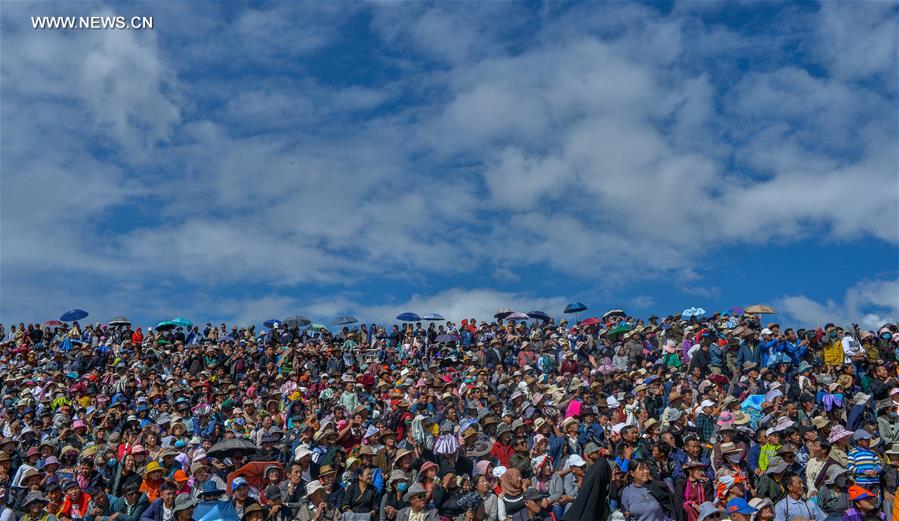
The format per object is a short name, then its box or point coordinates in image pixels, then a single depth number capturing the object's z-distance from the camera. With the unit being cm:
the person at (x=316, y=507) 1200
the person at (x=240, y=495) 1177
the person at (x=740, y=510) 941
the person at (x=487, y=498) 1110
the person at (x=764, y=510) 1016
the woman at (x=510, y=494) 1108
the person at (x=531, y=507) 1098
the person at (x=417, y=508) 1130
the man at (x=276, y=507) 1206
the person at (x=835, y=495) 1065
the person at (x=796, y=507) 1041
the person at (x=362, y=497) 1259
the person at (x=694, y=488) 1140
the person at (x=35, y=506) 1191
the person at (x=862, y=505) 993
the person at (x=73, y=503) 1283
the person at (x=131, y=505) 1255
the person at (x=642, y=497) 1080
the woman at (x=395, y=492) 1229
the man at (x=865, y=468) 1080
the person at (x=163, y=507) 1217
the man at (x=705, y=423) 1549
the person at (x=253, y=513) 1034
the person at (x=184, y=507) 1049
